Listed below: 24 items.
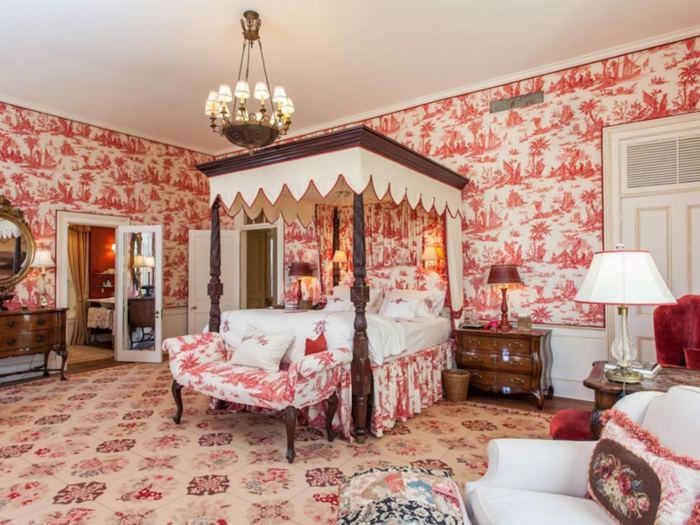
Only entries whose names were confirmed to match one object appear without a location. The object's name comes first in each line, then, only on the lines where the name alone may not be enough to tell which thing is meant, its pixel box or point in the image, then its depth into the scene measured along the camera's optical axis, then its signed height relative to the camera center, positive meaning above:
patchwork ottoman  1.30 -0.78
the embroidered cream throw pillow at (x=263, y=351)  3.39 -0.70
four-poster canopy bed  3.23 +0.71
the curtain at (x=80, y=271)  7.82 -0.08
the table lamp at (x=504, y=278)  4.29 -0.15
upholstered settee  2.88 -0.84
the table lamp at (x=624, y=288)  2.05 -0.13
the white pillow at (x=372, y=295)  5.13 -0.39
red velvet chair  3.23 -0.52
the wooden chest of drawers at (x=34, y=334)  4.76 -0.78
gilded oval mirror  5.08 +0.26
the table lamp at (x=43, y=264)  5.25 +0.04
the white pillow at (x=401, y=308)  4.66 -0.48
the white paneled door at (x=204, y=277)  6.79 -0.18
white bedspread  3.43 -0.54
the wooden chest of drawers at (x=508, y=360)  4.00 -0.95
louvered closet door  3.81 +0.47
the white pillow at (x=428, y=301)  4.69 -0.42
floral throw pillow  1.21 -0.67
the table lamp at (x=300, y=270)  6.10 -0.07
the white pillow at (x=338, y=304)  5.06 -0.47
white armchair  1.43 -0.83
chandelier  3.17 +1.20
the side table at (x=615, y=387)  1.99 -0.60
